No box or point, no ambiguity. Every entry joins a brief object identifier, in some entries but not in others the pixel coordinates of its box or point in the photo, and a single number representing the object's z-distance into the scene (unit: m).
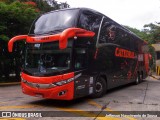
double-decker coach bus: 9.45
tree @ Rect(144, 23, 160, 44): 41.13
